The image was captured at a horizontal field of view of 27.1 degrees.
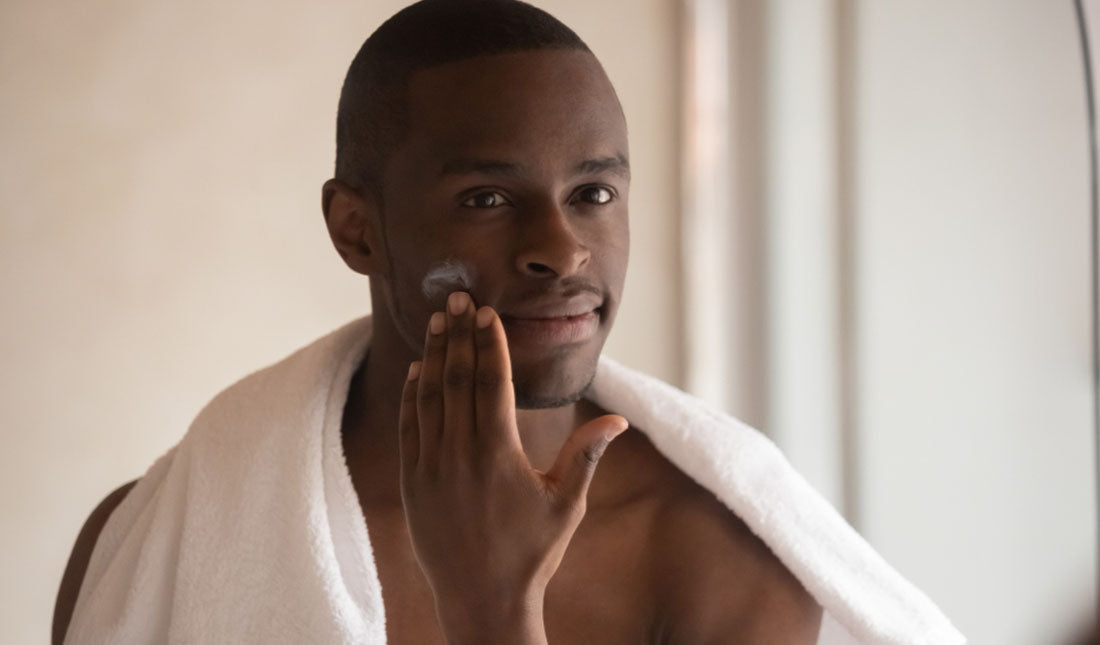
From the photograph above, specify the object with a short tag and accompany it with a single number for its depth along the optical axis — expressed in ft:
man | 3.72
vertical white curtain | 6.02
